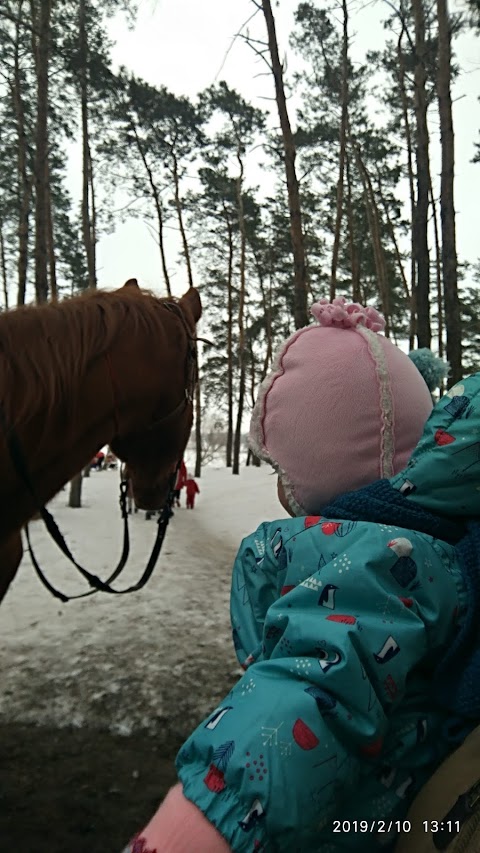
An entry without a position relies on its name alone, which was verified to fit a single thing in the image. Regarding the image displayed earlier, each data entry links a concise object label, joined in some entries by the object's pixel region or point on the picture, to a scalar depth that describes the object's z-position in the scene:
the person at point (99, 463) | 32.27
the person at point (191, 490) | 12.88
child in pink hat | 0.71
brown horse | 1.75
